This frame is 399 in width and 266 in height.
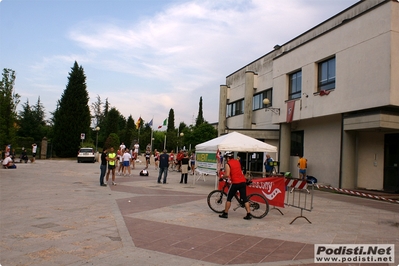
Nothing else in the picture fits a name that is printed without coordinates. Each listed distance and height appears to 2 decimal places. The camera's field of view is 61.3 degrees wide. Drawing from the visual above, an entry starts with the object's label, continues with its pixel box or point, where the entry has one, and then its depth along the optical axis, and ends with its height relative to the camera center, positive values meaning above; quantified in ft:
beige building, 51.13 +11.38
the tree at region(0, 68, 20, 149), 102.42 +12.56
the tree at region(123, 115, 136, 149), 249.96 +15.12
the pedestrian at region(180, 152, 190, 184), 62.80 -2.18
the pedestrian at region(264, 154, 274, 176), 69.15 -0.90
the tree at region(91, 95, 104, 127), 314.92 +37.29
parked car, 120.98 -1.55
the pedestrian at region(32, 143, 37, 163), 106.73 -1.24
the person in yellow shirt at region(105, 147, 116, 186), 54.52 -1.17
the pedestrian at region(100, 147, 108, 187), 52.70 -2.37
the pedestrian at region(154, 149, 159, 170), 102.47 -1.30
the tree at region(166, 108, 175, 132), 291.38 +31.06
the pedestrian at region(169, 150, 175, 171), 101.03 -1.34
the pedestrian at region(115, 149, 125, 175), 77.10 -1.20
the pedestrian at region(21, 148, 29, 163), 105.50 -2.93
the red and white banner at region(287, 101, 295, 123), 73.97 +11.45
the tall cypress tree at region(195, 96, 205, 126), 261.34 +33.02
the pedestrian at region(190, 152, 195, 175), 86.53 -1.14
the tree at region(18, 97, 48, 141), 204.03 +13.60
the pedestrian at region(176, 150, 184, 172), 78.33 -1.19
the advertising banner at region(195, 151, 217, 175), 55.29 -0.83
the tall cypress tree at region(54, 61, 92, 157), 159.63 +16.42
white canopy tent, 52.39 +2.31
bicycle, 30.71 -4.12
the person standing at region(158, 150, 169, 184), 59.88 -1.38
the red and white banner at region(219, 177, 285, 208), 32.04 -2.71
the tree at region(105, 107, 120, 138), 233.96 +21.63
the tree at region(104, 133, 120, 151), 194.31 +6.86
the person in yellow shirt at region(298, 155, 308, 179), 64.44 -0.56
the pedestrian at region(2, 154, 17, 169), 77.10 -3.78
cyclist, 29.78 -2.22
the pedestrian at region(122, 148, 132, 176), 72.97 -1.32
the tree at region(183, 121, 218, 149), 156.04 +11.12
